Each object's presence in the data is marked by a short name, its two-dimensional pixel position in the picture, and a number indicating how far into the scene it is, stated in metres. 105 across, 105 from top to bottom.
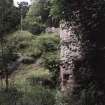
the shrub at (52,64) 13.20
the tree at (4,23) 12.58
